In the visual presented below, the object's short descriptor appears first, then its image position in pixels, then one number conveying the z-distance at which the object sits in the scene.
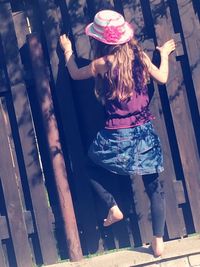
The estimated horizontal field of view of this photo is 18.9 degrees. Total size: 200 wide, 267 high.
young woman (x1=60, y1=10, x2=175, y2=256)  4.50
